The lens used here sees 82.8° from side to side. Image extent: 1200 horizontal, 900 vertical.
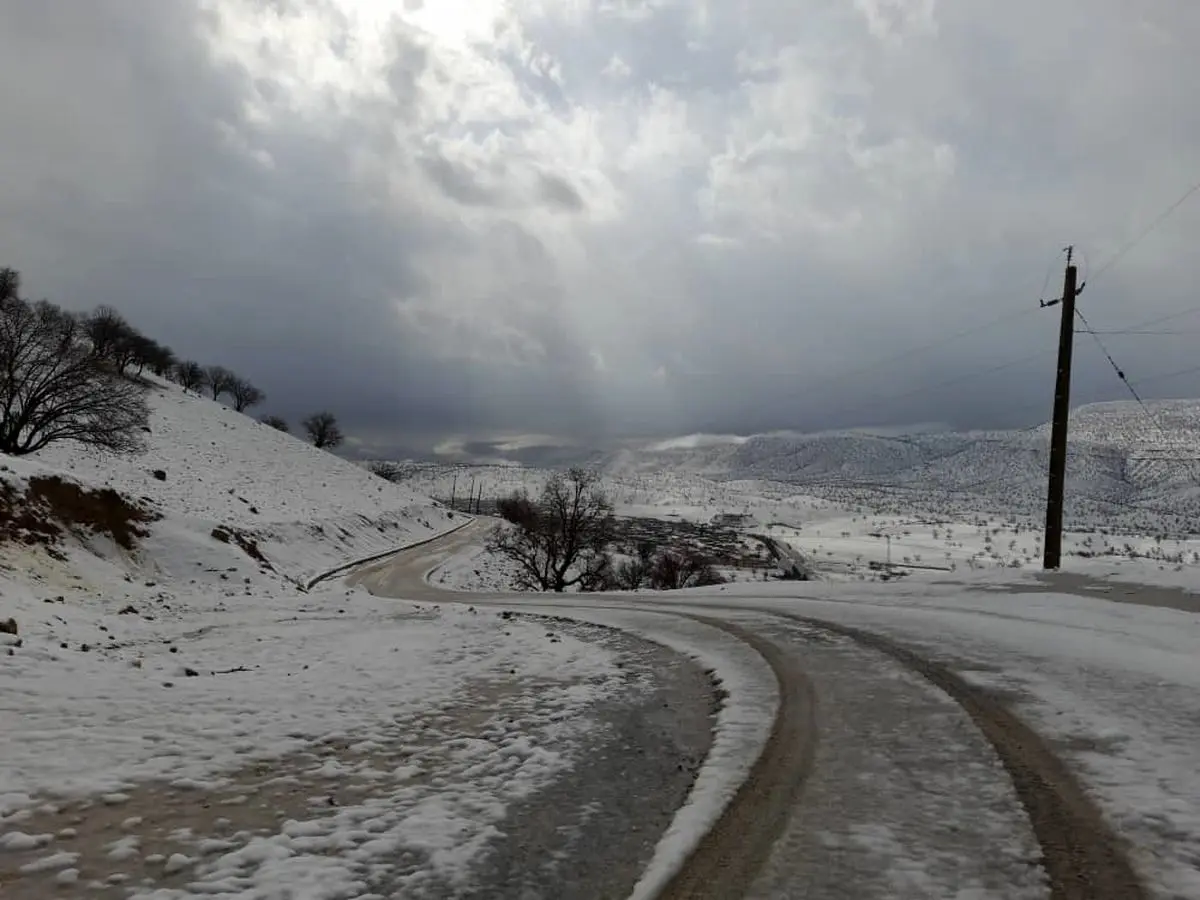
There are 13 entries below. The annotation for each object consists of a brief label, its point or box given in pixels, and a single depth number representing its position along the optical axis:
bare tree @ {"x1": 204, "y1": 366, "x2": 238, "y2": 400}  119.62
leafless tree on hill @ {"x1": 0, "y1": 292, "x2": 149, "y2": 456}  29.69
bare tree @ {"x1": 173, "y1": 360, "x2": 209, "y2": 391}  114.31
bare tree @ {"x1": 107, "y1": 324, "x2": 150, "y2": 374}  84.25
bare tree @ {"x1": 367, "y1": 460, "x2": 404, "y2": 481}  129.51
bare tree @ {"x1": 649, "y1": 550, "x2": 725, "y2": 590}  55.64
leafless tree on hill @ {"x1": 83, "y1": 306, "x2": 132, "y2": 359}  80.59
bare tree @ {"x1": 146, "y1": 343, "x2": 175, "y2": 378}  99.53
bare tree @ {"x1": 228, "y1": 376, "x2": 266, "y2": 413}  121.06
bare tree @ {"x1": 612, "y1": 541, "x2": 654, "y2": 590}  57.50
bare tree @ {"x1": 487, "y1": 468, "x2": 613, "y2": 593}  49.12
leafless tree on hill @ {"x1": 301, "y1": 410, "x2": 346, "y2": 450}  119.38
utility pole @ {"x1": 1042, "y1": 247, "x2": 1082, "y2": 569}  17.92
